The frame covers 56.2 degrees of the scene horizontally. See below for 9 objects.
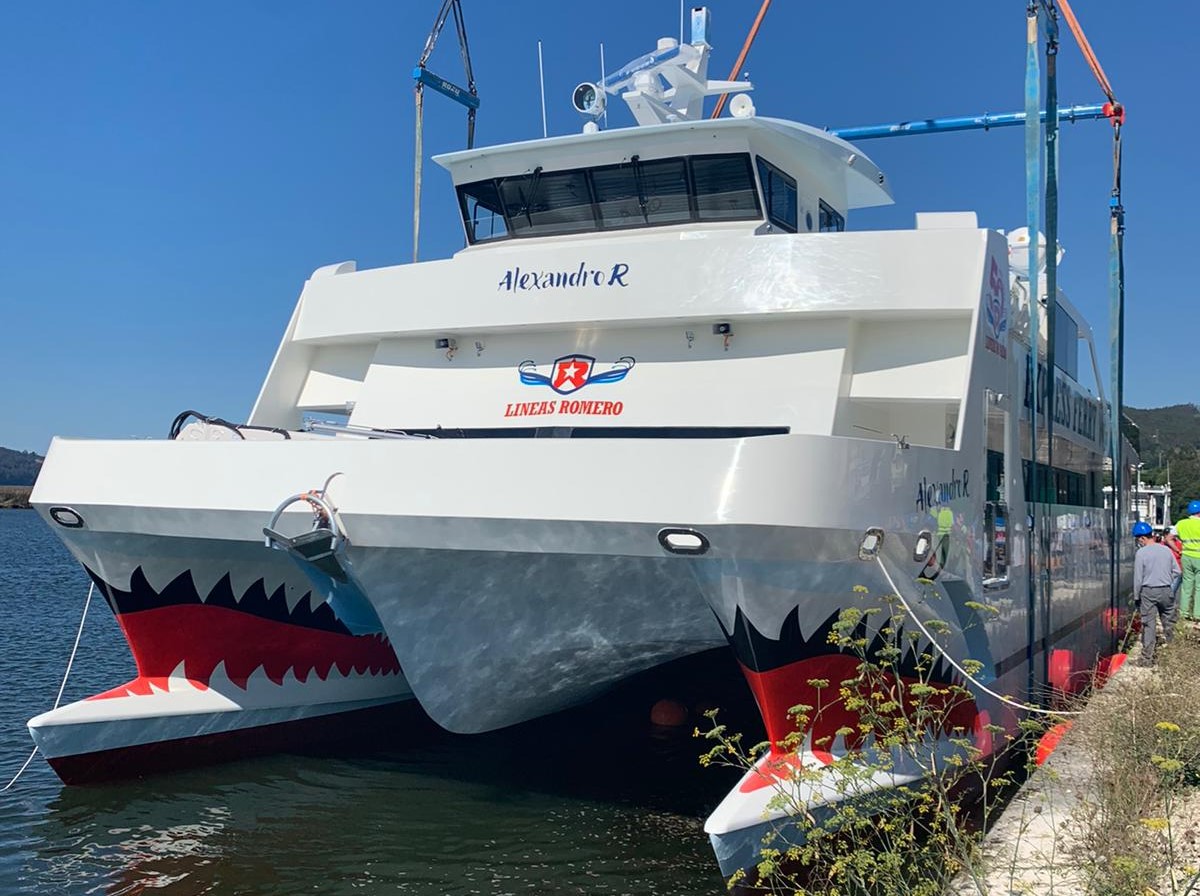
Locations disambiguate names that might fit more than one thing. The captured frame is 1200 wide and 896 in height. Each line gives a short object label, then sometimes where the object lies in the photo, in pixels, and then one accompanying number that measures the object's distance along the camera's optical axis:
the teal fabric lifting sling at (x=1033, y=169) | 8.11
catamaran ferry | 6.02
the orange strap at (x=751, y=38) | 14.57
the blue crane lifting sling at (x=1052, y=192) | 8.73
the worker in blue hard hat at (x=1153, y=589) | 11.62
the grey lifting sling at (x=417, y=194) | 10.84
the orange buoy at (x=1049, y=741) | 8.60
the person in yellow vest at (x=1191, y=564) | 11.92
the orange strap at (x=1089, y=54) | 10.77
